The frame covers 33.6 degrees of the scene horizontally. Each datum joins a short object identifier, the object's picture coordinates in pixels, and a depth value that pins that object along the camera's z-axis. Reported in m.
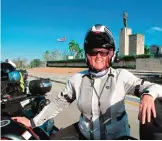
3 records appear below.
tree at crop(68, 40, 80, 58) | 123.31
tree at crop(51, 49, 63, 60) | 130.71
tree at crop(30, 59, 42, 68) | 102.34
